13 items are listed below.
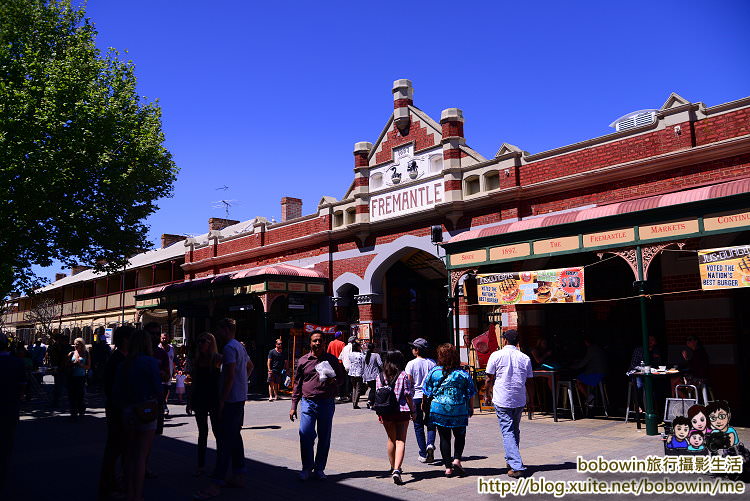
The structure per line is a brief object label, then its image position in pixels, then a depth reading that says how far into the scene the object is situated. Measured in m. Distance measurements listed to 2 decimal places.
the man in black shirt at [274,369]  17.67
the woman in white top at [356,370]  15.14
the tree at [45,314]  43.59
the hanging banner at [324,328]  18.42
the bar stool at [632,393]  10.90
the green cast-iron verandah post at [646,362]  9.88
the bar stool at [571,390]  11.80
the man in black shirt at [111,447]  6.31
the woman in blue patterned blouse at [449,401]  7.15
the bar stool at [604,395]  11.90
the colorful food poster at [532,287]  11.48
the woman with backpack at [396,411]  6.93
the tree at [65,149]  15.77
